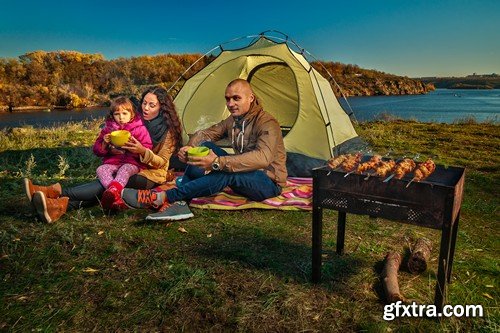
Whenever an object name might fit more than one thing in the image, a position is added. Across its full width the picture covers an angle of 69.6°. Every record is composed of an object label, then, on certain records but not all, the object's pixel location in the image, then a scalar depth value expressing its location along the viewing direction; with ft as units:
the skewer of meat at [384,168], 8.20
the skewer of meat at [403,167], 8.27
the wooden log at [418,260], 9.87
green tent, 20.88
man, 13.16
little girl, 13.96
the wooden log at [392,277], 8.29
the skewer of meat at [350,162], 8.98
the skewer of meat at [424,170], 8.02
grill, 7.40
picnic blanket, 15.06
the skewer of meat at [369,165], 8.73
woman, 12.50
